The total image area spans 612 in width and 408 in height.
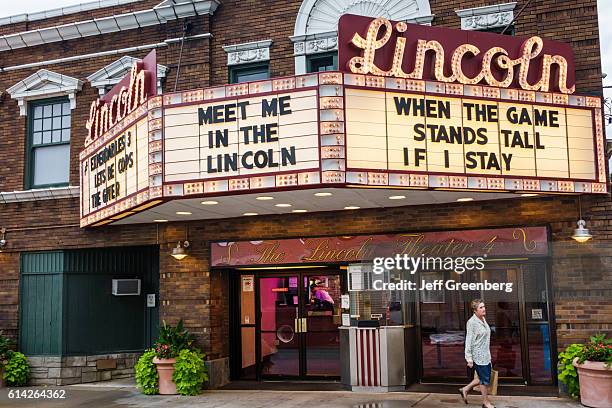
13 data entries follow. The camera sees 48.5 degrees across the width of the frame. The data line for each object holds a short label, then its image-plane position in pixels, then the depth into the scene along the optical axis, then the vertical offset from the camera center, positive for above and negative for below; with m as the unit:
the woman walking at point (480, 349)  10.57 -0.95
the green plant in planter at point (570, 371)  11.14 -1.40
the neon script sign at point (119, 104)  11.36 +3.47
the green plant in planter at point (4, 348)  14.86 -1.08
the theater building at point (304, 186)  10.25 +1.69
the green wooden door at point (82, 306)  15.16 -0.23
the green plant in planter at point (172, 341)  13.26 -0.92
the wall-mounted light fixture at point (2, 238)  15.70 +1.39
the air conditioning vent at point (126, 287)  15.86 +0.20
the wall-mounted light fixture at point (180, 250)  13.80 +0.89
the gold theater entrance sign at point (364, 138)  9.84 +2.31
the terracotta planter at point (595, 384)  10.47 -1.54
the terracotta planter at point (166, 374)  13.21 -1.54
